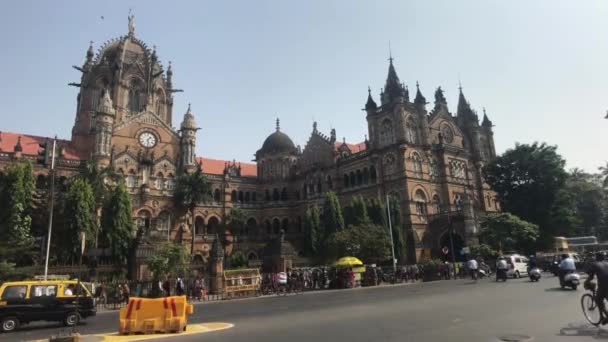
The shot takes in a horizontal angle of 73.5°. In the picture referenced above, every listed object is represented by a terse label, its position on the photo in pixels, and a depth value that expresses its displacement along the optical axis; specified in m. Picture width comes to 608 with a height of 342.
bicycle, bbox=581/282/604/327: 9.21
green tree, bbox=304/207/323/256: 41.00
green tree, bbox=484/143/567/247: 47.19
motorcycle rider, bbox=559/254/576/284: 17.30
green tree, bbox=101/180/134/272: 34.19
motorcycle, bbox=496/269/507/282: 24.63
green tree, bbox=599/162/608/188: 53.18
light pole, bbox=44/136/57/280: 19.05
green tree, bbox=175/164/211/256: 44.78
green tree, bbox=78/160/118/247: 36.56
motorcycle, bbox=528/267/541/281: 23.33
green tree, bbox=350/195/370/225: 38.98
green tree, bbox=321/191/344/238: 40.28
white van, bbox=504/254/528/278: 28.23
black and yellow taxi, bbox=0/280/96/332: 13.46
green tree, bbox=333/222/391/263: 34.94
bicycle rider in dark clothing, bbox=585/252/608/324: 9.01
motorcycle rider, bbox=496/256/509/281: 24.62
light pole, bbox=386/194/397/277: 35.91
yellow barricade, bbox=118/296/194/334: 11.06
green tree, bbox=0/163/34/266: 27.62
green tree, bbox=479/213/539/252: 39.22
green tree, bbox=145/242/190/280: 26.94
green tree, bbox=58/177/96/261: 31.53
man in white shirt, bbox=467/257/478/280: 26.66
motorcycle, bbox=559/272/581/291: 16.95
